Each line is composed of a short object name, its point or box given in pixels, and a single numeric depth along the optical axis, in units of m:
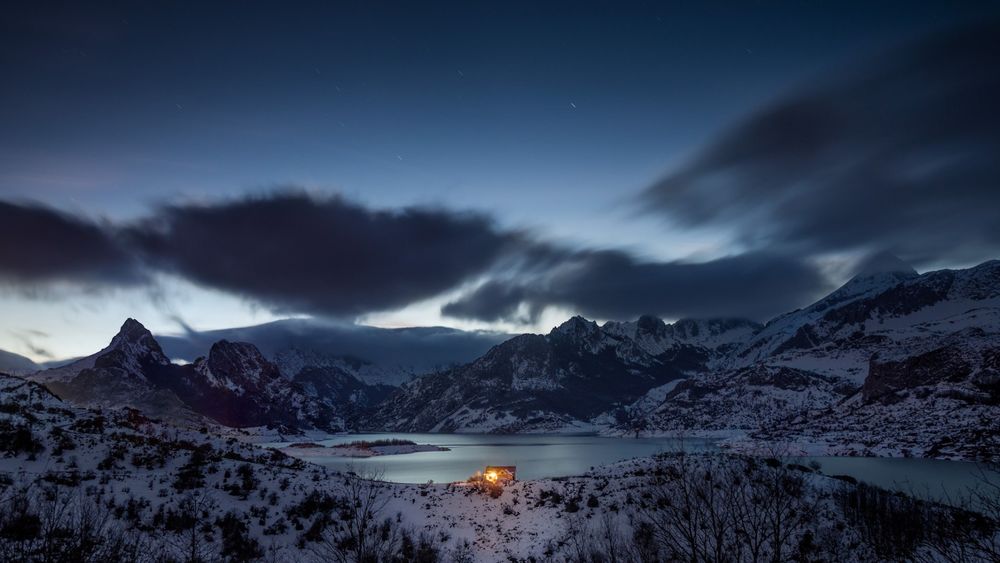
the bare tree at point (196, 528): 28.44
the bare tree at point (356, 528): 33.44
